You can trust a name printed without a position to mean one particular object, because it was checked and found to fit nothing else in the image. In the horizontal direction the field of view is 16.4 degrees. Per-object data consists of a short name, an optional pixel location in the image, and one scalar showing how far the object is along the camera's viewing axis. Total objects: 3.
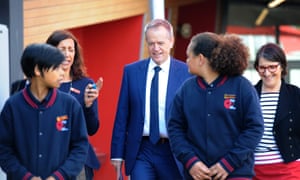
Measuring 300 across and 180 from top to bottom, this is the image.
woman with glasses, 7.92
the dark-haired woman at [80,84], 7.27
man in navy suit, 7.81
